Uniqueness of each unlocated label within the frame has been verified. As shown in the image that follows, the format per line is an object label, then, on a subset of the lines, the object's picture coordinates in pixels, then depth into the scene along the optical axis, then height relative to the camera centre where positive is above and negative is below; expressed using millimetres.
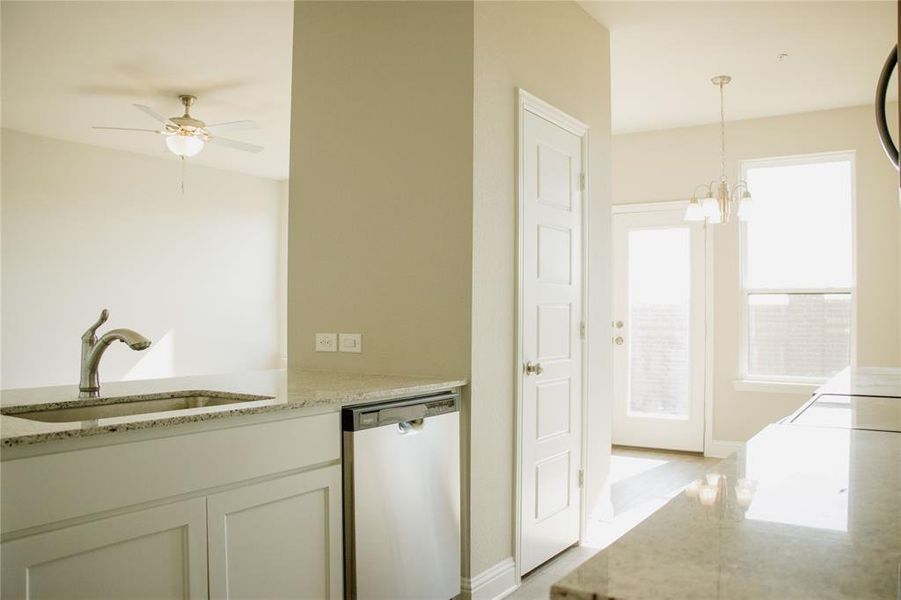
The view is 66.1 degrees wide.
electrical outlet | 3240 -180
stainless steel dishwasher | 2346 -709
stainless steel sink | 2145 -344
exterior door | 6066 -237
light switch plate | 3162 -176
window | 5523 +293
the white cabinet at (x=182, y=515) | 1558 -553
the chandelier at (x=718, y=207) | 4520 +647
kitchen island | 606 -245
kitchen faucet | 2258 -174
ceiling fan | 4801 +1201
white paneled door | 3268 -151
